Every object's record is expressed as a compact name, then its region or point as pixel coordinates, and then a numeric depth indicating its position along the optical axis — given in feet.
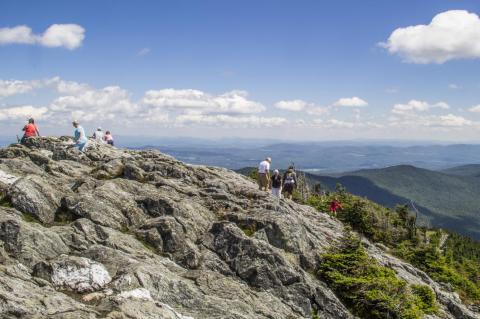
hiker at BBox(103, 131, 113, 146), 178.16
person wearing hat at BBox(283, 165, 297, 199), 141.90
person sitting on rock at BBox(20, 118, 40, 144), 142.72
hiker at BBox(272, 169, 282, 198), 129.91
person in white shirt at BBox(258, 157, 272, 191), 130.93
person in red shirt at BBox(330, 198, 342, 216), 189.78
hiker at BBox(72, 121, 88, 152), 130.31
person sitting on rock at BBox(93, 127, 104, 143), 162.61
